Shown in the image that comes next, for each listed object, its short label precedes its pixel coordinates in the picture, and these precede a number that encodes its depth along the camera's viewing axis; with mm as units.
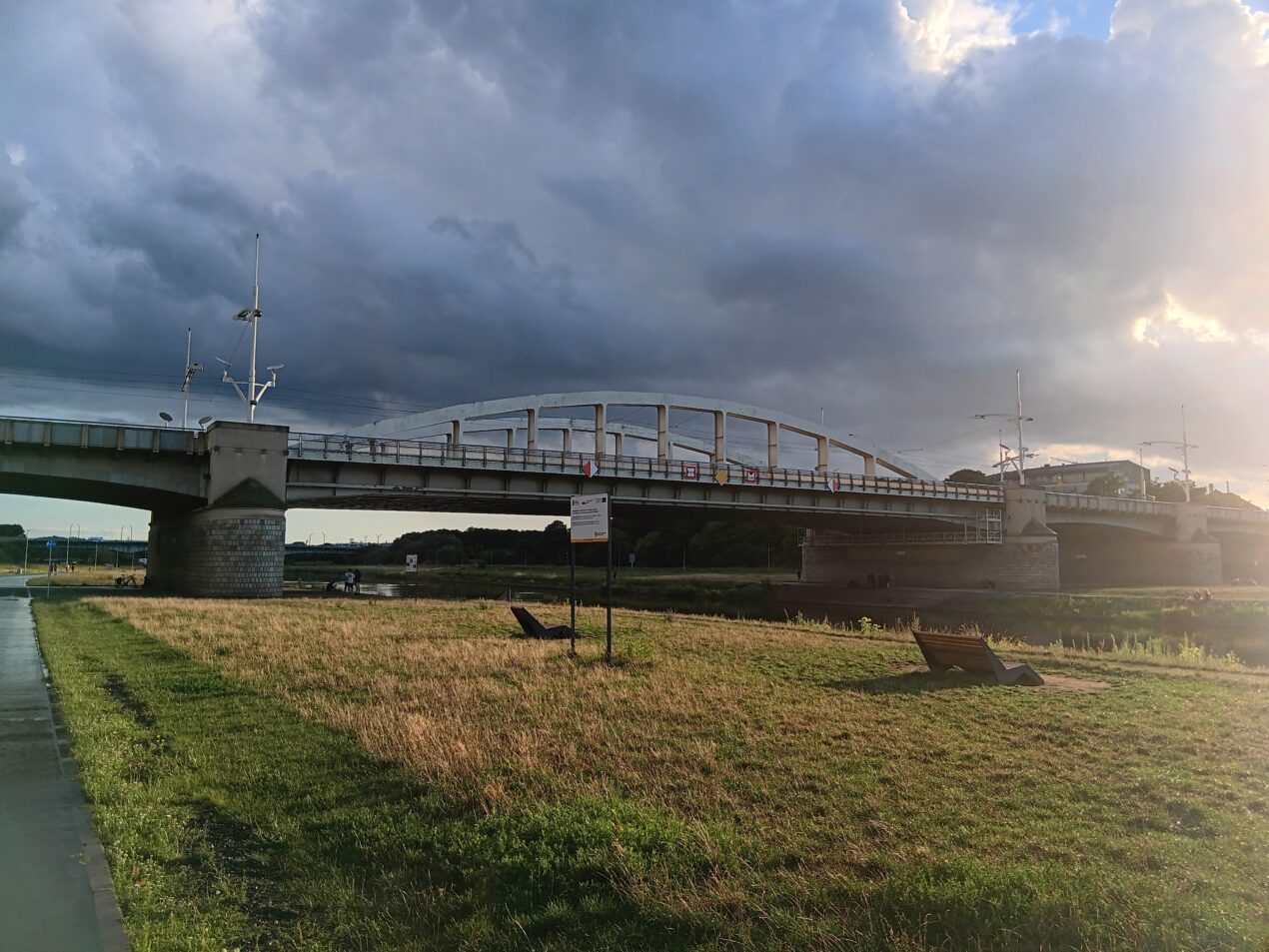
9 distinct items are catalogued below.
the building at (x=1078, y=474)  173125
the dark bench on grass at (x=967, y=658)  12867
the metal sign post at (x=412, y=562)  58175
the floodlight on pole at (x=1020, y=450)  86594
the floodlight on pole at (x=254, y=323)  47094
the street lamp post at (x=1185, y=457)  103800
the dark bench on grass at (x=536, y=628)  19391
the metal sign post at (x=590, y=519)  16125
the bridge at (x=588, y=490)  41312
